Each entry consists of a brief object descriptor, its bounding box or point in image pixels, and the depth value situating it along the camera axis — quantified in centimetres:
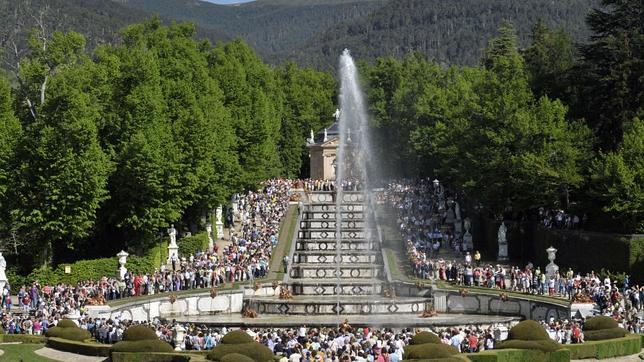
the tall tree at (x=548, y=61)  8481
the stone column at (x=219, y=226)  8944
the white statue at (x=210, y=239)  8181
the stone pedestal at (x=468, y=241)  8069
